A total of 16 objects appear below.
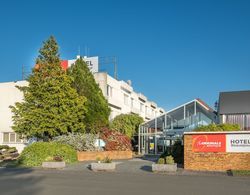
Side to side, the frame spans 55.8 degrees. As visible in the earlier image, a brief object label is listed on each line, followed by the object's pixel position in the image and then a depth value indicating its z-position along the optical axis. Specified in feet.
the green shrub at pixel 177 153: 53.11
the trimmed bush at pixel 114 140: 71.17
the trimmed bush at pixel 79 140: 62.06
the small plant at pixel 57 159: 48.48
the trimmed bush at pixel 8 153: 72.82
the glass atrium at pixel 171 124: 79.43
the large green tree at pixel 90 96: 71.47
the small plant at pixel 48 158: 52.34
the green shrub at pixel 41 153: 52.81
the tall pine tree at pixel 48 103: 61.34
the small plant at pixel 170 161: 42.27
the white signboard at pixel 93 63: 100.54
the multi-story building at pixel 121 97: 94.15
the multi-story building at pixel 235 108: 62.43
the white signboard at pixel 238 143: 43.00
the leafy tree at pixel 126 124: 88.60
